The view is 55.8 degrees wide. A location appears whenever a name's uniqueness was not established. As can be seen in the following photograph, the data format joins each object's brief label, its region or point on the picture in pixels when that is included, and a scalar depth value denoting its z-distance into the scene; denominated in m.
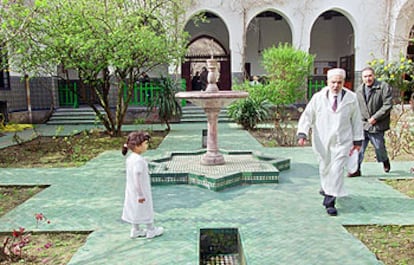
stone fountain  5.75
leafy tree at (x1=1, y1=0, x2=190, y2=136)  7.89
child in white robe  3.51
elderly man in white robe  4.23
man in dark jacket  5.56
